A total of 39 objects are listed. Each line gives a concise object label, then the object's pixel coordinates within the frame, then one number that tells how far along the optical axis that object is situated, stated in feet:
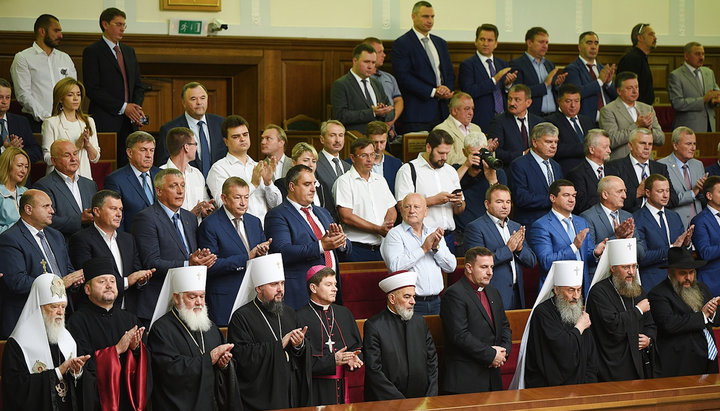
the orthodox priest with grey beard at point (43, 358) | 39.27
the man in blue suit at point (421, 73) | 76.07
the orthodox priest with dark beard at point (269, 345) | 43.27
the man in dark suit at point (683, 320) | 52.21
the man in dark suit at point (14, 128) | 59.98
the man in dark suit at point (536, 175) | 61.11
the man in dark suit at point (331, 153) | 60.34
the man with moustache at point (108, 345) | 40.57
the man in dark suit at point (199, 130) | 60.08
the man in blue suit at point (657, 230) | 57.48
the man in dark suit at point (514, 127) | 66.90
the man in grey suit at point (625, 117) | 70.18
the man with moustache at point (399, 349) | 45.57
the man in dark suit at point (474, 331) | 47.37
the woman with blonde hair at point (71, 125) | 57.93
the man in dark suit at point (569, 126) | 68.28
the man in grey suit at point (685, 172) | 65.10
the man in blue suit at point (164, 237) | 47.44
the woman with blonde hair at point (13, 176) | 50.52
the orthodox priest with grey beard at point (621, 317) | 50.24
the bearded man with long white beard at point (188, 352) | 41.75
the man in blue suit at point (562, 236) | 54.39
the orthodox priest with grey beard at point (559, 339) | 48.24
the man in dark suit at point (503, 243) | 52.95
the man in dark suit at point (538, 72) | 77.71
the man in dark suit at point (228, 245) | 48.60
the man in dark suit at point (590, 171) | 61.93
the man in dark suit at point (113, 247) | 46.21
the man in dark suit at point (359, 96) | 69.48
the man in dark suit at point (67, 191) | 50.55
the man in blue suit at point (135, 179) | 52.26
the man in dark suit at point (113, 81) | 66.90
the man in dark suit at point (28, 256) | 44.24
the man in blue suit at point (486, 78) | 74.74
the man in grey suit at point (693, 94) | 81.82
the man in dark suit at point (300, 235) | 49.55
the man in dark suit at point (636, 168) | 63.26
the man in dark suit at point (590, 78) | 78.12
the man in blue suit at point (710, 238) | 58.29
